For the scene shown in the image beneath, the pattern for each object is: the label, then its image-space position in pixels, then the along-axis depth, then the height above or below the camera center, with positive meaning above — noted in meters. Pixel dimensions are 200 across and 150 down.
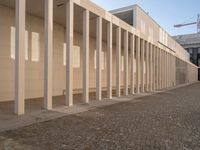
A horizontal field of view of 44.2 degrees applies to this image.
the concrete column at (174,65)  28.25 +1.07
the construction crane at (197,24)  104.93 +22.53
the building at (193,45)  57.34 +7.03
